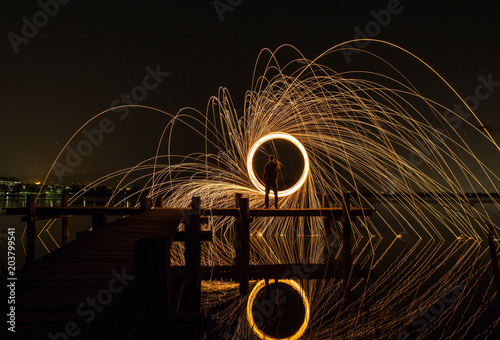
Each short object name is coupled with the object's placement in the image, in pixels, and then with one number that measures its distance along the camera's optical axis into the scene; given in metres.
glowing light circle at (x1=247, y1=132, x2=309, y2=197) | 13.30
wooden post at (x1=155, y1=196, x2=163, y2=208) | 13.74
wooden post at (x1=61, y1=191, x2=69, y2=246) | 14.36
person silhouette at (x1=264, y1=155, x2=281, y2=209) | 11.75
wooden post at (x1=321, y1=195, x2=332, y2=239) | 13.35
